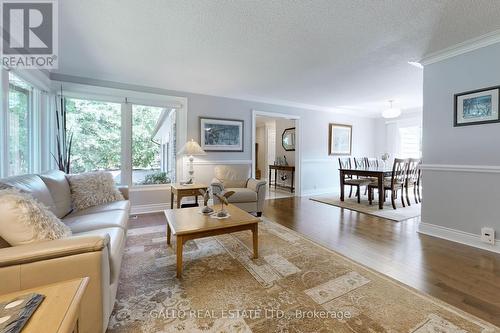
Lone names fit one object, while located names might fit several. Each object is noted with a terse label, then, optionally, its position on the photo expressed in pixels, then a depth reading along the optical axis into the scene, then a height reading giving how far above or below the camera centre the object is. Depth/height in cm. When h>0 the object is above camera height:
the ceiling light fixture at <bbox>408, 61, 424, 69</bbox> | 304 +142
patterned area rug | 135 -97
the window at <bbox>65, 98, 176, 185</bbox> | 356 +40
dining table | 413 -20
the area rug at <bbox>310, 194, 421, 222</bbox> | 371 -83
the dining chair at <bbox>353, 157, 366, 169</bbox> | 536 +0
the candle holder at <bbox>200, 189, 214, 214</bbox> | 234 -49
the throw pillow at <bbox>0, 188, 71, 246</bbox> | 113 -31
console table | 609 -16
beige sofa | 101 -52
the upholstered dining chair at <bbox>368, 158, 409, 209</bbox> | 416 -31
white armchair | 356 -41
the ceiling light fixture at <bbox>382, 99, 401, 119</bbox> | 460 +109
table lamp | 377 +23
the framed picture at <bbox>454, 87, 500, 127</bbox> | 238 +66
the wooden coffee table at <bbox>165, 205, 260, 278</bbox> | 185 -56
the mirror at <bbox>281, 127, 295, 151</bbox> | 661 +76
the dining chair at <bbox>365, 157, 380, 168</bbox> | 541 +3
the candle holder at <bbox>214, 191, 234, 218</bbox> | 222 -37
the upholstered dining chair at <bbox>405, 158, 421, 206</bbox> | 444 -18
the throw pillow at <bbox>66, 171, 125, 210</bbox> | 241 -30
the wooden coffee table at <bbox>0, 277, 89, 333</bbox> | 64 -47
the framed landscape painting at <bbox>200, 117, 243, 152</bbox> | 442 +60
